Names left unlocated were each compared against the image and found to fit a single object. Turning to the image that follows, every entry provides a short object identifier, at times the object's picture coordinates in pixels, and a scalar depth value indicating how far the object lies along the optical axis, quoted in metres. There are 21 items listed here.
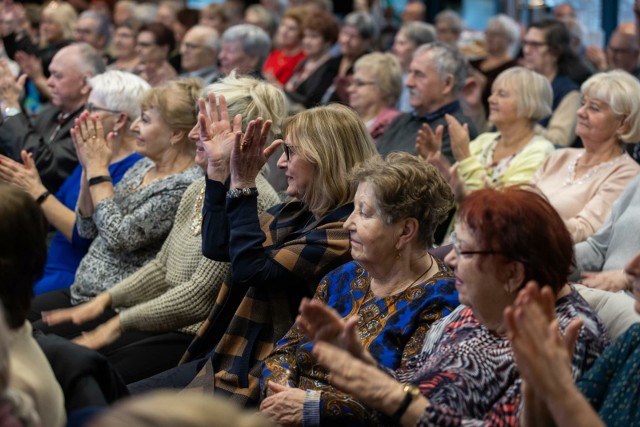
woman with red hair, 3.72
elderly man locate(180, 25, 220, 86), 13.20
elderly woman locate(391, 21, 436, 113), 12.49
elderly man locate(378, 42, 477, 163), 9.02
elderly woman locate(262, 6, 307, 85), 14.39
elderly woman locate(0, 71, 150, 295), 7.41
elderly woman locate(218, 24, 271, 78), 12.11
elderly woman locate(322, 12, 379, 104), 12.87
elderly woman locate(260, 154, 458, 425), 4.60
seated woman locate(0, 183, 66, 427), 3.38
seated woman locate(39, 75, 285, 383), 6.03
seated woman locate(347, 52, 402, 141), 9.88
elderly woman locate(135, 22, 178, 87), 13.17
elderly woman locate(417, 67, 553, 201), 8.22
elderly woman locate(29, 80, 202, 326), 6.65
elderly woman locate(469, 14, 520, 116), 12.85
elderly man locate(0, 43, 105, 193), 8.43
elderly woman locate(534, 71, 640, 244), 7.06
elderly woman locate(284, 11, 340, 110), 12.83
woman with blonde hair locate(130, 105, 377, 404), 5.26
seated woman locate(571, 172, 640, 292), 5.88
